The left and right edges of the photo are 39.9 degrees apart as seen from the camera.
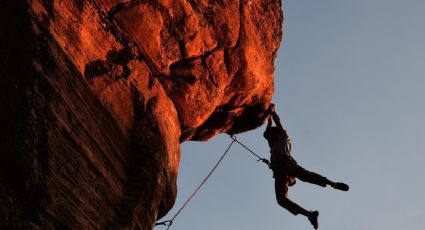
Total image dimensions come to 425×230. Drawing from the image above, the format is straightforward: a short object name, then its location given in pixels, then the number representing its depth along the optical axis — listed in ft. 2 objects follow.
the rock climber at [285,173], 37.76
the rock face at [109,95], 21.02
